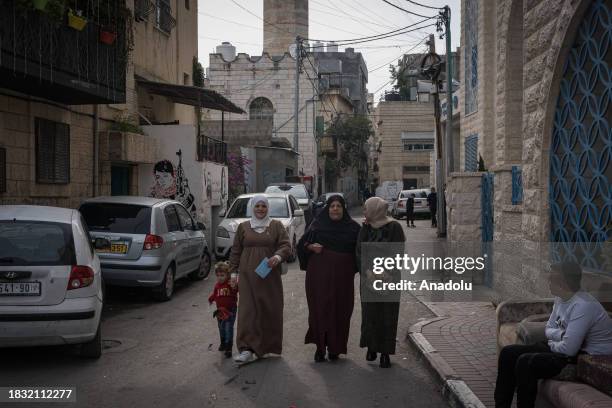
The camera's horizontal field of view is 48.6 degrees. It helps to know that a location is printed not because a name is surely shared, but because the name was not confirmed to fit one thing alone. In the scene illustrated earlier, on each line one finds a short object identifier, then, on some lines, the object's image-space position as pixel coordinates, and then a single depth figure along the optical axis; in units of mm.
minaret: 55938
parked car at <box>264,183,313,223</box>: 24938
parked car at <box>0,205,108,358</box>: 6535
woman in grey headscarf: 6980
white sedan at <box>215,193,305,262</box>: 15750
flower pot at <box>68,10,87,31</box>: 11477
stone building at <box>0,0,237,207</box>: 10641
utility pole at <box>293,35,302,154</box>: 32969
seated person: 4824
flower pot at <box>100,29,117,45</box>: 12805
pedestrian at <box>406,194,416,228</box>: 28752
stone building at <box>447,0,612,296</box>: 6895
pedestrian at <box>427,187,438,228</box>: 27438
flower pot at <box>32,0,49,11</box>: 10016
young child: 7469
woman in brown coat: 7246
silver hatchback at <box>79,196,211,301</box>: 10492
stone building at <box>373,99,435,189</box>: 56125
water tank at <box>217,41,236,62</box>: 46562
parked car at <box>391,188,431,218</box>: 34344
